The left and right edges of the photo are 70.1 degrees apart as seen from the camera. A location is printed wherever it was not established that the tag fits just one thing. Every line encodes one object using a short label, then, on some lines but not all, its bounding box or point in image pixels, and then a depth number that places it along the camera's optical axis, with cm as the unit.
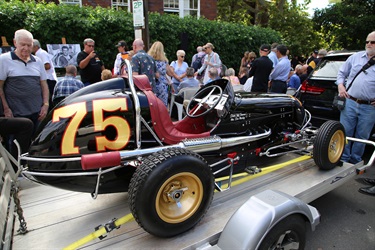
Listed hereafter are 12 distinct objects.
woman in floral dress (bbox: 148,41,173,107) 511
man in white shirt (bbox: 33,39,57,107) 522
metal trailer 185
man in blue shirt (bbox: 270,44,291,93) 589
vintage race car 186
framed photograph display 713
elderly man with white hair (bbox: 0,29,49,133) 334
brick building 1316
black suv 462
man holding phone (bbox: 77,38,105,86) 529
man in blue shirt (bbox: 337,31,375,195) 358
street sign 570
